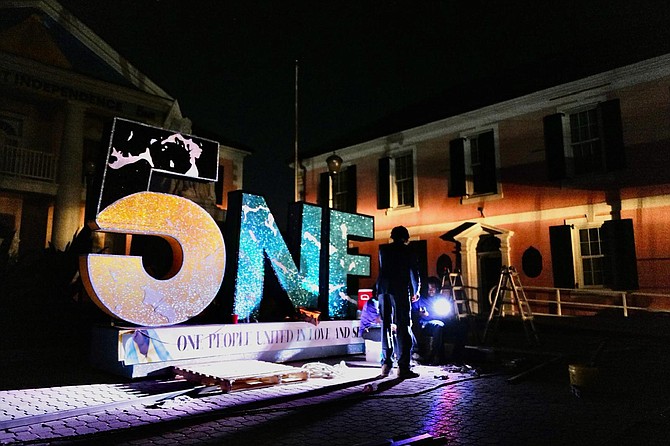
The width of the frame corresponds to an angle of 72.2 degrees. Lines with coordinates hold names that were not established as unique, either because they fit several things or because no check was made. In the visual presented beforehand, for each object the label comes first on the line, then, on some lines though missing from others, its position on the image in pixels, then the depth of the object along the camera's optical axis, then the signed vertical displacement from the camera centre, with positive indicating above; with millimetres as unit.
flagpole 10480 +4107
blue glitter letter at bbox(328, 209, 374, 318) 8039 +496
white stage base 5565 -763
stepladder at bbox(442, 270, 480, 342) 10045 -146
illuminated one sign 5594 +653
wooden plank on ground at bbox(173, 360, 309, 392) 5027 -972
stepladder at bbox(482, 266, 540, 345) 8641 -58
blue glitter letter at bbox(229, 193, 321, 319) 6844 +496
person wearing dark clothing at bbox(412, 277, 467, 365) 7254 -665
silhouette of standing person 6410 -65
